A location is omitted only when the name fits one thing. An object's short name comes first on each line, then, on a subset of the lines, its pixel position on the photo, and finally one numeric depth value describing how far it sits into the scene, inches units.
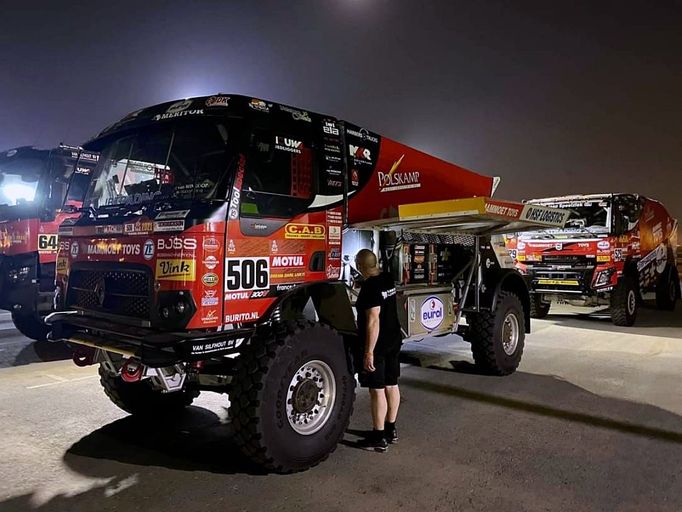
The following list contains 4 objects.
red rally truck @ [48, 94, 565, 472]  154.3
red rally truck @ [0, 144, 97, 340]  323.9
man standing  177.9
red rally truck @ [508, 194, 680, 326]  449.7
